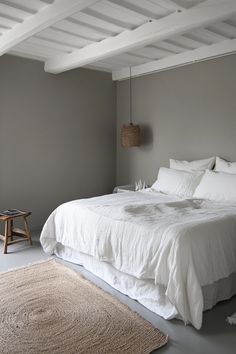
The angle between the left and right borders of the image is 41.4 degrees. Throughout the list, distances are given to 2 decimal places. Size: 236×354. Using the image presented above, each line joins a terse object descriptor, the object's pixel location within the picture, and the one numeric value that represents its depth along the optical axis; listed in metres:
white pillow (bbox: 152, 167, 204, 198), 3.84
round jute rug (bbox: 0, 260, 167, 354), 2.00
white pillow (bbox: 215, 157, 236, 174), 3.67
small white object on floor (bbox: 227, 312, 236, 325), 2.23
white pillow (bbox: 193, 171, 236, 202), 3.34
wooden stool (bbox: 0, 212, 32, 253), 3.66
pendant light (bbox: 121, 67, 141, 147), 4.74
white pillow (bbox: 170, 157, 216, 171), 4.02
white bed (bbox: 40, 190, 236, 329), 2.19
